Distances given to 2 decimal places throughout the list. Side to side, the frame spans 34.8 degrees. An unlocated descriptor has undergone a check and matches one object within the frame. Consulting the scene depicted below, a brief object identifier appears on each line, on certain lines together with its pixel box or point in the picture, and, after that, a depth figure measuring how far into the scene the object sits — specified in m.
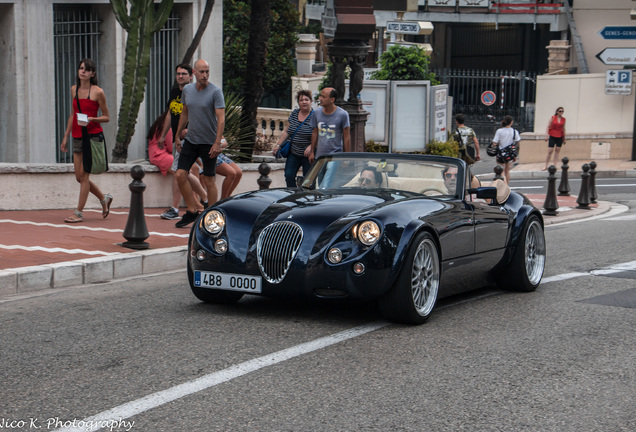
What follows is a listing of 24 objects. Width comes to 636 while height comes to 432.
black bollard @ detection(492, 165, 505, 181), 15.76
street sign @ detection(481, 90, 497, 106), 35.91
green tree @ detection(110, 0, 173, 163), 14.83
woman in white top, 22.11
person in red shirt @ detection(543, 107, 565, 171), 28.58
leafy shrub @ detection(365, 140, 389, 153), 21.27
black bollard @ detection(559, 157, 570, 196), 20.66
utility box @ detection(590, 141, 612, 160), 32.31
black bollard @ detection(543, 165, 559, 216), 17.20
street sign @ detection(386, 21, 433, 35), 25.55
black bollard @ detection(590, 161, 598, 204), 19.16
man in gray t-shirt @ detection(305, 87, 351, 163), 11.89
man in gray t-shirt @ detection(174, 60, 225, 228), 11.27
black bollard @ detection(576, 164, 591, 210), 18.49
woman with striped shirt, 12.77
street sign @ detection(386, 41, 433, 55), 31.17
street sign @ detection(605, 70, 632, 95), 32.12
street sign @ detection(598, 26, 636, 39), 27.92
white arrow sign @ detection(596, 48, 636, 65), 30.50
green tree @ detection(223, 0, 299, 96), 33.38
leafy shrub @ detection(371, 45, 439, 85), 21.97
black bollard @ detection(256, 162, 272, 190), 12.18
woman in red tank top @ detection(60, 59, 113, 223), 11.63
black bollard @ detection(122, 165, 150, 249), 10.23
